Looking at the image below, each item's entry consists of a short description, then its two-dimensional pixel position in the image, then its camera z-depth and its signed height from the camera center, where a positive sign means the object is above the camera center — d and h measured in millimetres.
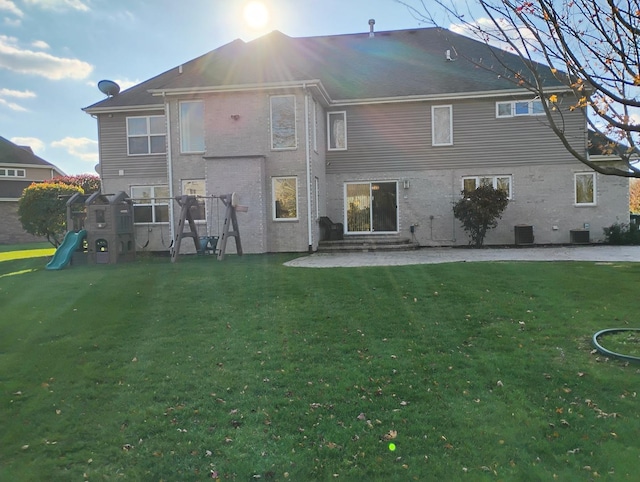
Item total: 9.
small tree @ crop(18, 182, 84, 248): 17984 +843
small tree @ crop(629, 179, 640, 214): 29959 +1144
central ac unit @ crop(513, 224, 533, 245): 16781 -622
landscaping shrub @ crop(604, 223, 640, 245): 16453 -669
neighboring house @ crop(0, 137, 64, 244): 33000 +4270
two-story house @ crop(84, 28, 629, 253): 15391 +2490
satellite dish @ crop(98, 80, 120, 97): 19375 +5717
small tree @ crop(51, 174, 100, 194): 23909 +2479
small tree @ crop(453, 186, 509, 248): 15914 +358
